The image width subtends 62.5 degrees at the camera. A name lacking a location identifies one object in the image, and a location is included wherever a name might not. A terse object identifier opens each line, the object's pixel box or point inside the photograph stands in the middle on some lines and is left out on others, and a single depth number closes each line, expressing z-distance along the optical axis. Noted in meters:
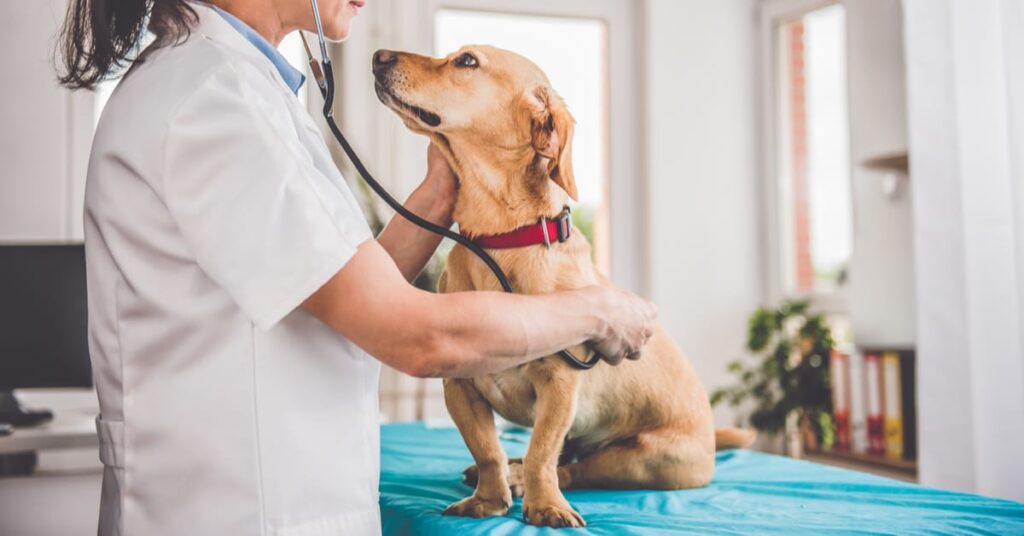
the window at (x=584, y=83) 3.55
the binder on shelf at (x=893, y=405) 2.53
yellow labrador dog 1.01
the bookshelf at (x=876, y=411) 2.53
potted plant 2.97
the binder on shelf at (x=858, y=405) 2.67
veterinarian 0.76
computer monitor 2.38
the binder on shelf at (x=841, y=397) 2.79
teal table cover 0.98
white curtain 1.66
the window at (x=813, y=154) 3.38
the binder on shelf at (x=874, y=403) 2.62
